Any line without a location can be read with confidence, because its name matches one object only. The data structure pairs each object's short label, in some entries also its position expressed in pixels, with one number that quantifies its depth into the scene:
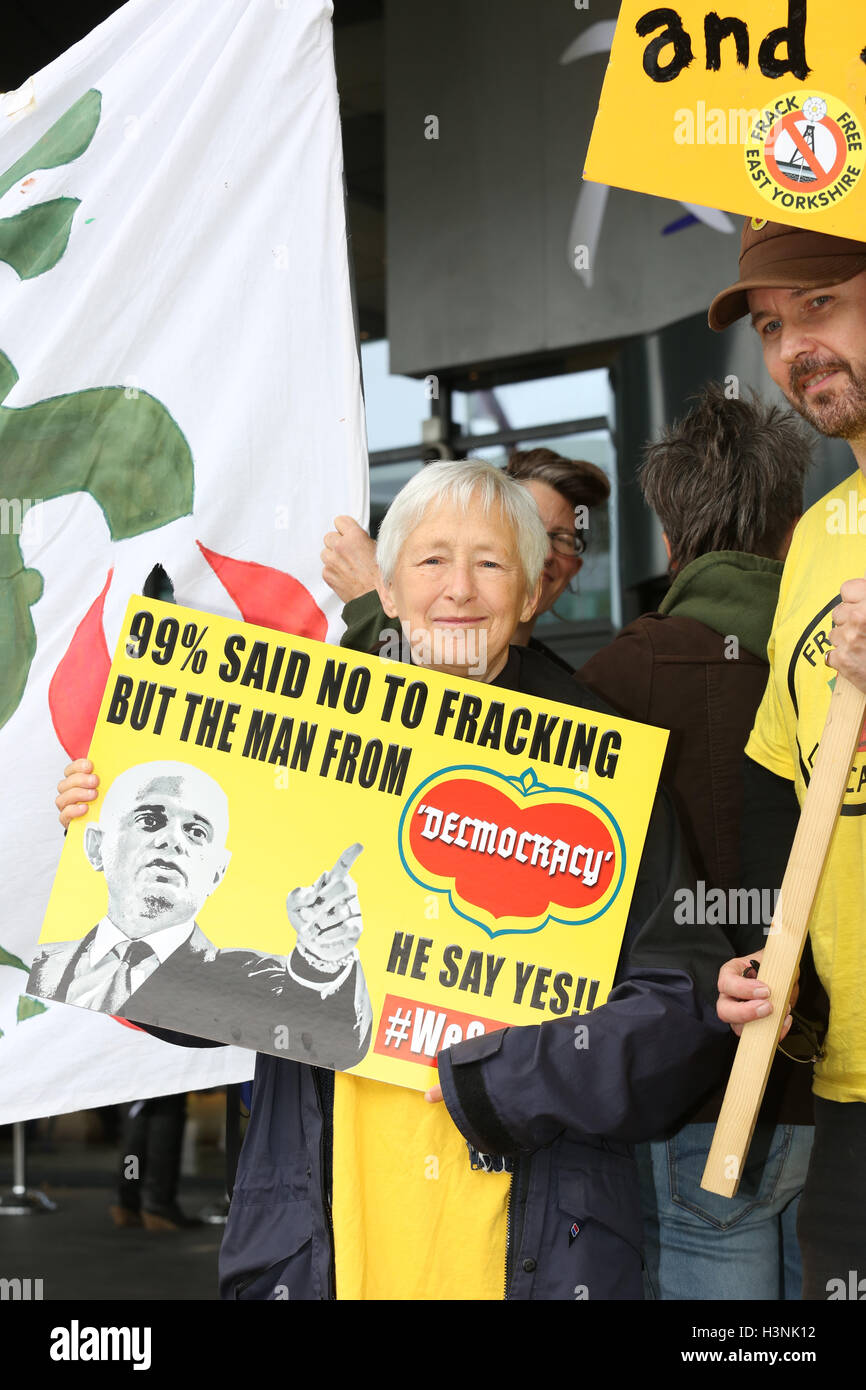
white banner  2.59
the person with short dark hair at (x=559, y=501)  3.03
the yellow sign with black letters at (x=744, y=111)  1.77
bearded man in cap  1.97
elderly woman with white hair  1.72
